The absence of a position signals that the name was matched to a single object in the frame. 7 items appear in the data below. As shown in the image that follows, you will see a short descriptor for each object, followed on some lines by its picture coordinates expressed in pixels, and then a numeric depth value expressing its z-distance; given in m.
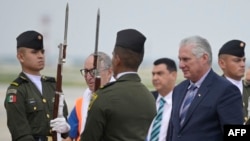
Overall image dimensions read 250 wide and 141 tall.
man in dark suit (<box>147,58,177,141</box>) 13.56
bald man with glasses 13.27
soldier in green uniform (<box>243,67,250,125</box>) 14.62
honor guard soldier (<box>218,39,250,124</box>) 14.44
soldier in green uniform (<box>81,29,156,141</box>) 9.70
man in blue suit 10.58
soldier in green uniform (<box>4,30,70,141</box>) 12.27
